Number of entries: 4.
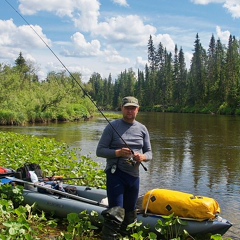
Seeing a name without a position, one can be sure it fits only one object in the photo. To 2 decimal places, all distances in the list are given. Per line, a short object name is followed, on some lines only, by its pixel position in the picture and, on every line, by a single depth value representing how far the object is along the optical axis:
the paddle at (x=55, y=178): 8.08
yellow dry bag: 5.77
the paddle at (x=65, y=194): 6.66
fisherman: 5.20
